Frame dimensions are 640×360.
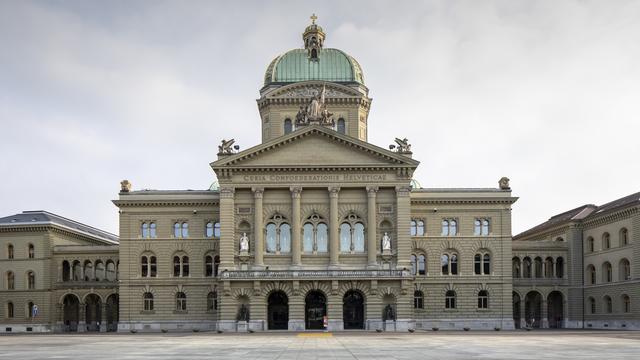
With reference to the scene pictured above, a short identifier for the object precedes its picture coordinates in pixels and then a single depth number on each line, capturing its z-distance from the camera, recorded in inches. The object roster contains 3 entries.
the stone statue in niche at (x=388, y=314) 3612.2
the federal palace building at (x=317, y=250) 3666.3
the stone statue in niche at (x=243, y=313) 3634.4
